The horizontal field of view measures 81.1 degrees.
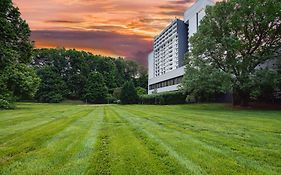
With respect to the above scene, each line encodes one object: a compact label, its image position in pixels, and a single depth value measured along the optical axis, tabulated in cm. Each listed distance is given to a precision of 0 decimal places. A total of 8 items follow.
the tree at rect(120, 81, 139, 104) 2964
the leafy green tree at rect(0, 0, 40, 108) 934
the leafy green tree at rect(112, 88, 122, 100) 3653
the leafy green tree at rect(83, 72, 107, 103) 4109
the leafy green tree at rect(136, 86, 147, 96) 4189
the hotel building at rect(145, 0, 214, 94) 3252
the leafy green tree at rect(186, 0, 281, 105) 1534
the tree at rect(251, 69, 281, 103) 1439
